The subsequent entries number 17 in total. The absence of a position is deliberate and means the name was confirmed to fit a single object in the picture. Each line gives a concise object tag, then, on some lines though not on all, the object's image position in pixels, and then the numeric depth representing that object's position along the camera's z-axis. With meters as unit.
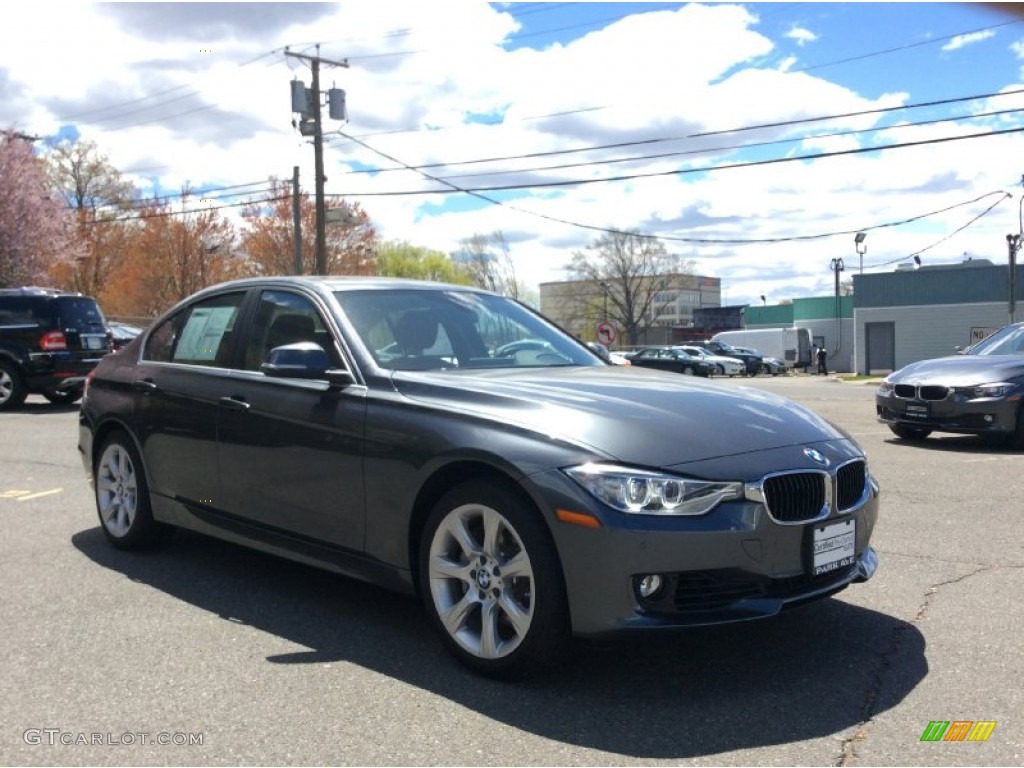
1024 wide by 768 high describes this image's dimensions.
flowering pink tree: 32.62
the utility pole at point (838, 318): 63.25
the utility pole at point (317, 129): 30.23
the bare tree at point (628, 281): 87.88
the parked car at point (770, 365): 56.47
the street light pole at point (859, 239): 52.41
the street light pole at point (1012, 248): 41.81
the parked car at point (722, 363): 49.62
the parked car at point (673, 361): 44.16
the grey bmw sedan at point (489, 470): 3.46
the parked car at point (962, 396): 9.83
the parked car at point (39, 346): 14.84
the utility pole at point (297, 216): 33.28
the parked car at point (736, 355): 54.69
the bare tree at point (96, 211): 57.50
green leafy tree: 72.19
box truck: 61.19
